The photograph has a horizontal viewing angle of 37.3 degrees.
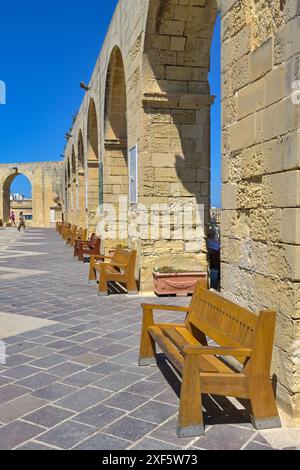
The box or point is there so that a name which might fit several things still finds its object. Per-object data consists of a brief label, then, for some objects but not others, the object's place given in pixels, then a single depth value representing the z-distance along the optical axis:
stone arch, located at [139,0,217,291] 6.64
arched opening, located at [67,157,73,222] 25.59
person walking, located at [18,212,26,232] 28.89
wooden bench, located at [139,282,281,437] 2.49
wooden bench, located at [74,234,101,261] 10.07
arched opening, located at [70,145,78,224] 22.67
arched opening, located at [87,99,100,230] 14.35
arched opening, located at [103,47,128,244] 10.63
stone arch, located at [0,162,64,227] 36.09
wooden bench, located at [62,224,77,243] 16.84
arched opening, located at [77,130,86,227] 17.92
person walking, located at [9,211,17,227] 37.64
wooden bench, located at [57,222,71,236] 21.10
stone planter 6.53
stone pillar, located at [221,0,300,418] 2.61
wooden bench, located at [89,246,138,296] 6.61
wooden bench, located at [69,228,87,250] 14.29
